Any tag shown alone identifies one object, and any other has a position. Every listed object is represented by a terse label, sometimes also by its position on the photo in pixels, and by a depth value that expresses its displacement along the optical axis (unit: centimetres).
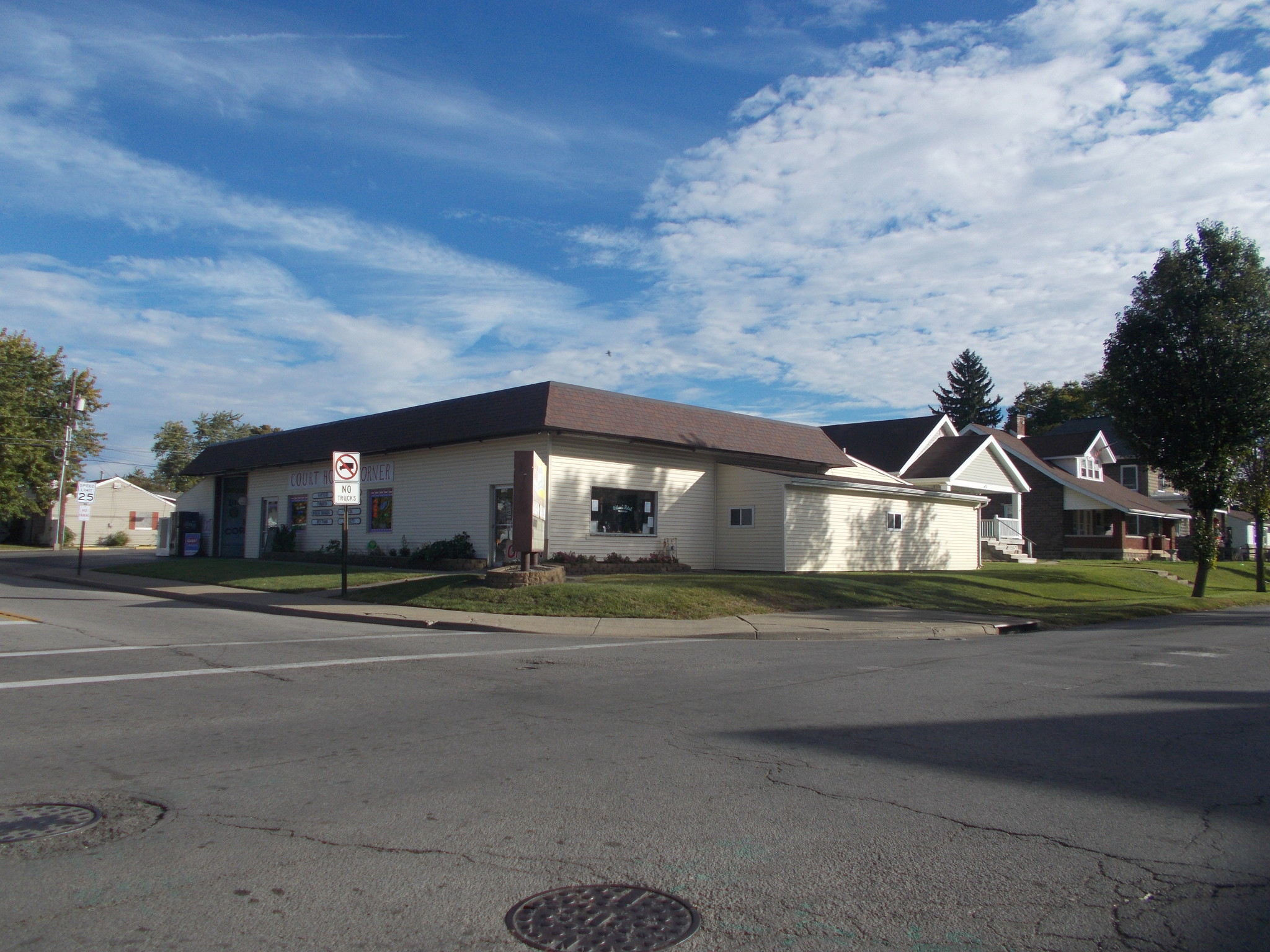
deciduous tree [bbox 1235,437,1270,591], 3091
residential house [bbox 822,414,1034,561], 3784
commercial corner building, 2439
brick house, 4466
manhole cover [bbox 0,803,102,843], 468
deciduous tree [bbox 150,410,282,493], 10531
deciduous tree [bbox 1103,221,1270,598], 2542
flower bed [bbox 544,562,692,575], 2327
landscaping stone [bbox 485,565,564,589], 1802
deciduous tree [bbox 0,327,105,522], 5162
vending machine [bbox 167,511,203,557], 3512
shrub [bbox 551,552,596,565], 2352
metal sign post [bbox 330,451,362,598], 1783
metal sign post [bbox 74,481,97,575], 2578
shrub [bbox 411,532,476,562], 2488
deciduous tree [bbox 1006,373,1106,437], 8156
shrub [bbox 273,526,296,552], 3148
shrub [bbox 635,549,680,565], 2523
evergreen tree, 9088
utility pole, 4897
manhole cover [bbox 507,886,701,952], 354
